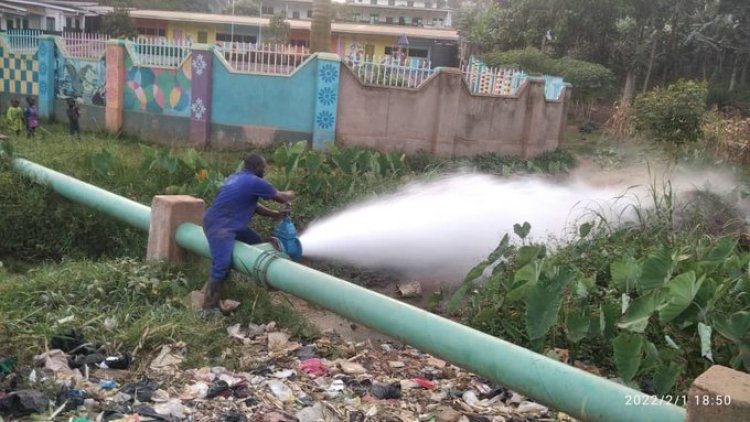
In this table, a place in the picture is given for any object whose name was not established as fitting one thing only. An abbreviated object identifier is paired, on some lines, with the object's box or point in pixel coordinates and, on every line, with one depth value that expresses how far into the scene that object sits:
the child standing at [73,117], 15.39
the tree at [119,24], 33.12
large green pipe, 3.33
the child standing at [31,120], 14.65
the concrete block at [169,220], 6.27
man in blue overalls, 5.72
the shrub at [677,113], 14.11
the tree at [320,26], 16.61
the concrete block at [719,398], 2.83
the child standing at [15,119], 14.03
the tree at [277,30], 34.62
